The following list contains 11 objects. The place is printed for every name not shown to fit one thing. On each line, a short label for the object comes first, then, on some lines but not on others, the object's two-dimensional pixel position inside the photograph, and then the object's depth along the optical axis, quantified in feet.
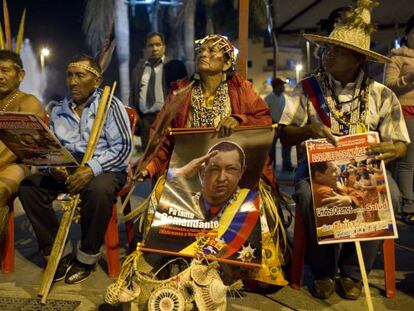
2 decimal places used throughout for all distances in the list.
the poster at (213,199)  8.02
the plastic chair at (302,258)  9.37
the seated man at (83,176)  10.14
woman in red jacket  9.94
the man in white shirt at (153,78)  17.46
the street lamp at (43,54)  85.51
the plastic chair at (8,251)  11.13
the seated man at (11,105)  10.68
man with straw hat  9.13
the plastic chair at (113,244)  10.65
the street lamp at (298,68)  120.45
